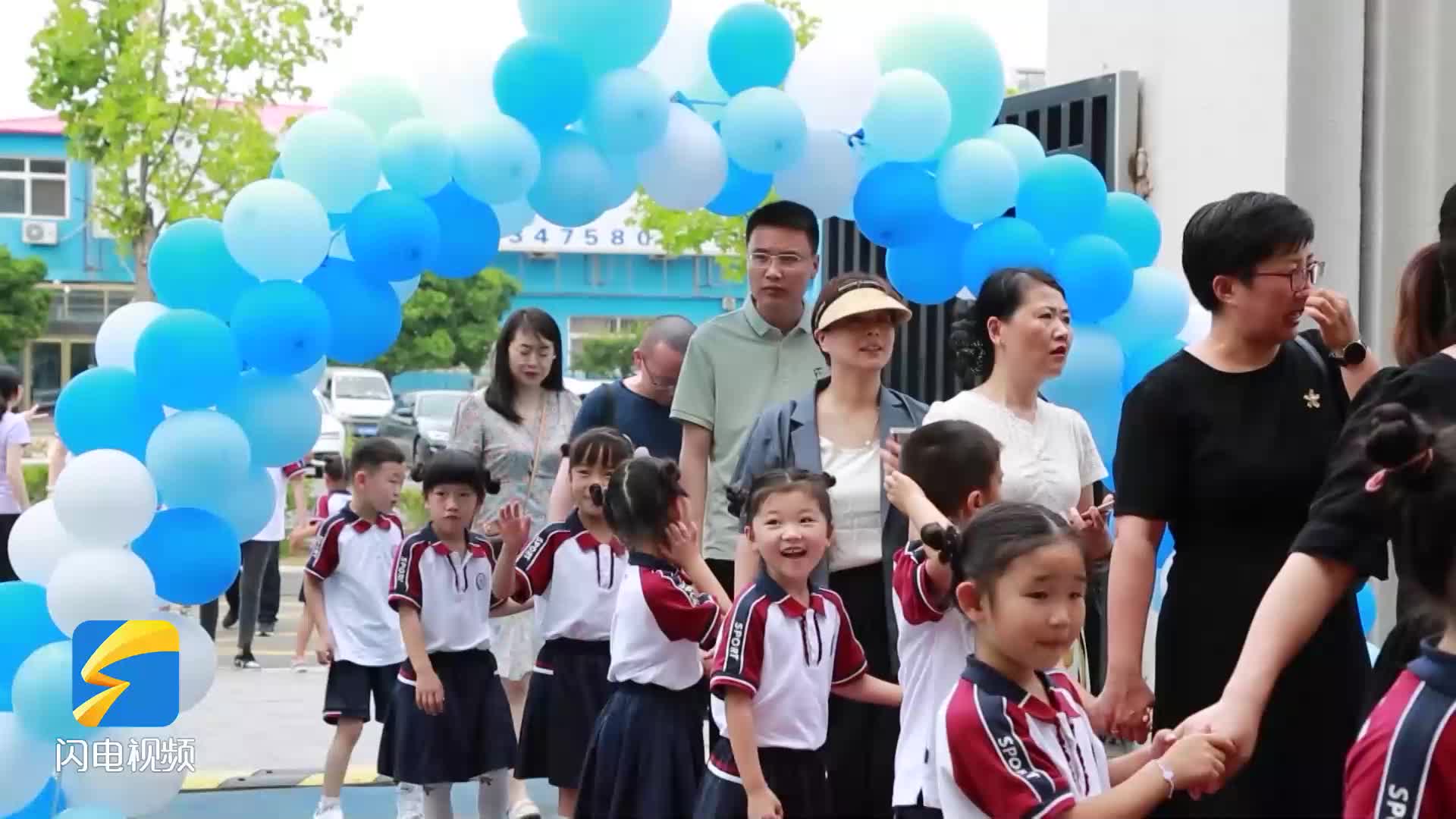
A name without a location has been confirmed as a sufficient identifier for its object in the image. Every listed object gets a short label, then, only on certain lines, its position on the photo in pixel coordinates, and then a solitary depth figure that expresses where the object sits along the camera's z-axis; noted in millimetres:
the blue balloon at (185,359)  4715
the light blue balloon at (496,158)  5035
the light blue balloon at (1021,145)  5641
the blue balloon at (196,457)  4688
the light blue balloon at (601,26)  5070
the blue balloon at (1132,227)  5715
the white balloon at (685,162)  5250
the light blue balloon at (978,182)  5332
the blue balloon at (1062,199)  5496
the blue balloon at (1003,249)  5391
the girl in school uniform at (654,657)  4523
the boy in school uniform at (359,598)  6059
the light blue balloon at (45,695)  4633
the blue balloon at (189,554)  4777
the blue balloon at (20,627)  4715
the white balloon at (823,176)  5441
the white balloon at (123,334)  5020
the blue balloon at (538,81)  5066
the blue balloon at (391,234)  4984
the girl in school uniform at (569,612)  5359
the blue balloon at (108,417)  4836
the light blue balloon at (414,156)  5016
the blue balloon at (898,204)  5445
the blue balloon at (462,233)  5223
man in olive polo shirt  4926
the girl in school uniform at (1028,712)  2588
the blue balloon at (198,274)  4934
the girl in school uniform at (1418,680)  1944
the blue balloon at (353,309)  5062
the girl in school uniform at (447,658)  5426
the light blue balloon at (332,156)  4953
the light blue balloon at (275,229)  4801
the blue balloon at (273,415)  4902
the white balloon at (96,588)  4602
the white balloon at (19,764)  4613
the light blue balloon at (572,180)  5215
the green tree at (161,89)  16656
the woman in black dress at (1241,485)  3172
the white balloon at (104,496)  4590
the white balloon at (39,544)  4785
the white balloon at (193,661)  4898
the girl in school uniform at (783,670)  3896
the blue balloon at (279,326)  4805
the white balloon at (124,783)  4773
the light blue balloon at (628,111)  5129
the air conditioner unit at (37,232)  38219
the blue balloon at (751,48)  5301
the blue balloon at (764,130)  5211
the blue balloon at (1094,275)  5379
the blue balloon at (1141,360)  5656
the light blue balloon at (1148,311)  5570
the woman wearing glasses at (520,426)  6191
